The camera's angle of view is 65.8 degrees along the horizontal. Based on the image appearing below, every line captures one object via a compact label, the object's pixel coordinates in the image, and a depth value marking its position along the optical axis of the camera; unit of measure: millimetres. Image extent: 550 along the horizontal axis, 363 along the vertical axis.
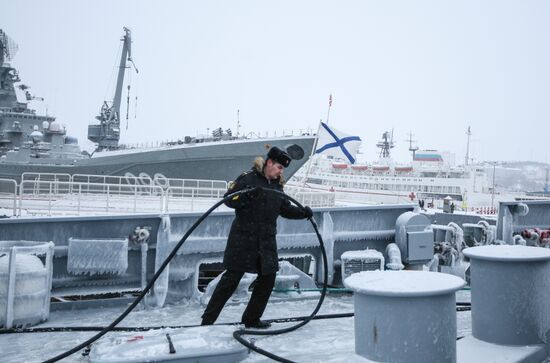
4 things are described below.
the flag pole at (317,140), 10528
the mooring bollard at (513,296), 3025
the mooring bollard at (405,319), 2330
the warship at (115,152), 23969
